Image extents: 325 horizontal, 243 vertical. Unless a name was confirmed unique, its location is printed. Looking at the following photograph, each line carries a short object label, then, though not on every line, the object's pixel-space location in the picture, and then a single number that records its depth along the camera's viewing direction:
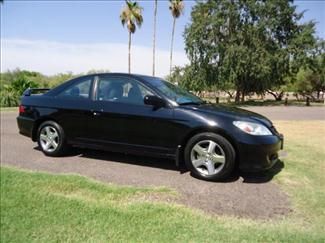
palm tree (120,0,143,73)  32.97
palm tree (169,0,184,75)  34.09
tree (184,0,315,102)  29.06
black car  4.77
